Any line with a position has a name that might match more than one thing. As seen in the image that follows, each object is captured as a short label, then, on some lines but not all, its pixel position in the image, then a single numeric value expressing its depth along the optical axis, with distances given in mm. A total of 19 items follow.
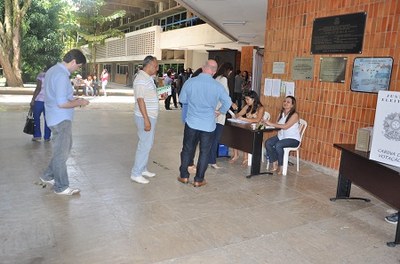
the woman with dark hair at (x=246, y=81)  12799
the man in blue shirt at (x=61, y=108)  3693
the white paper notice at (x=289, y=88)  5938
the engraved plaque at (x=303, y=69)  5589
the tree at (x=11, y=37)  17000
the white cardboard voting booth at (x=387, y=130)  3212
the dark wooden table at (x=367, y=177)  3213
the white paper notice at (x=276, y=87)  6199
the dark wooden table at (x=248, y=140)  5039
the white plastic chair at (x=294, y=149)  5164
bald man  4227
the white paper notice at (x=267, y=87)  6418
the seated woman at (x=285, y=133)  5066
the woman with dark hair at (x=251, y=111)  5523
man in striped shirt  4203
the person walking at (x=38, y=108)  6443
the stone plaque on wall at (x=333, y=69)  5098
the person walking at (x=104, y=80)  18016
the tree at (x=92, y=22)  21766
